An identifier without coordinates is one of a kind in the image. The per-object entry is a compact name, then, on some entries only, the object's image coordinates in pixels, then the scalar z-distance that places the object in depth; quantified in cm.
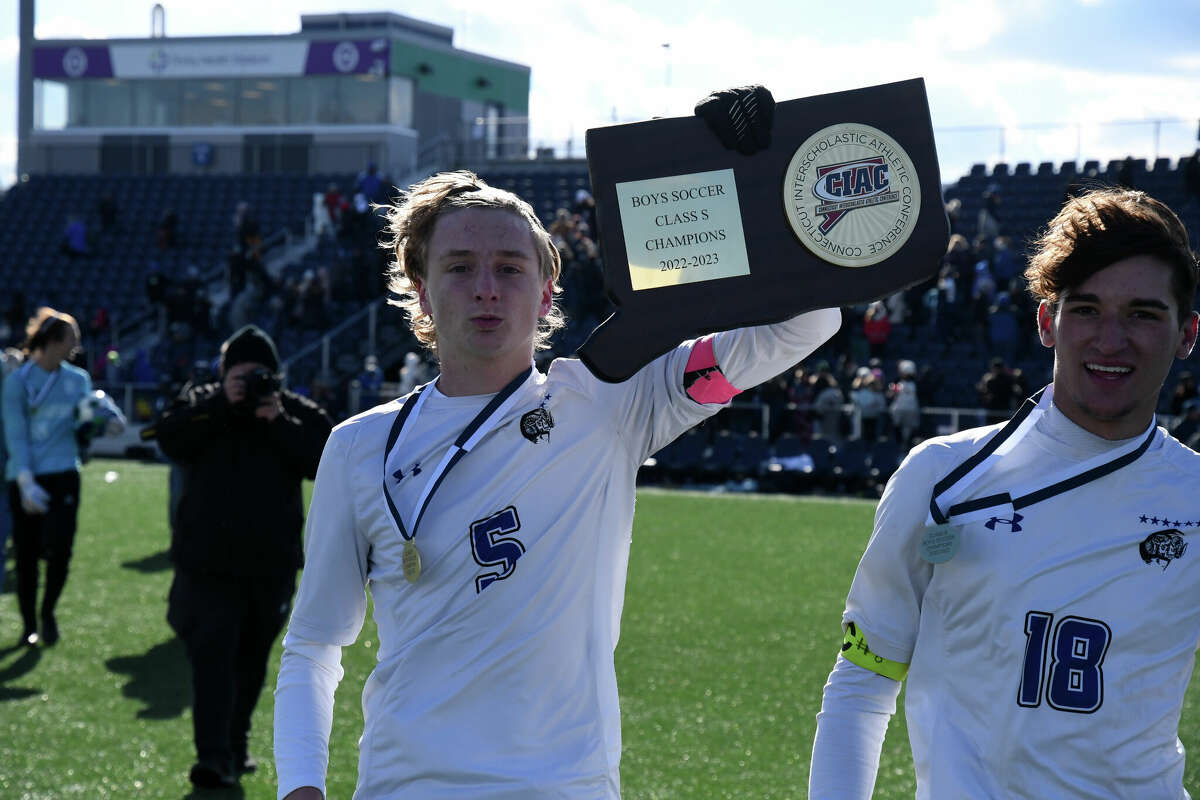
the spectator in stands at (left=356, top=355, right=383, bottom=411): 2220
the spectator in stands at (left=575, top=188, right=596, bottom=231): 2433
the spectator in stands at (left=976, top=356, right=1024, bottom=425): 1784
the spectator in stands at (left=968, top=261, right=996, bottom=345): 2088
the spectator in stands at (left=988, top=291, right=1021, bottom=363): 2041
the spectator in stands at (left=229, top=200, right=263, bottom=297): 2803
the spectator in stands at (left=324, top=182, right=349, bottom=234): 3081
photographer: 564
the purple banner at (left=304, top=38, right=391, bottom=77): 3953
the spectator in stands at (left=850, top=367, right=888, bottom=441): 1878
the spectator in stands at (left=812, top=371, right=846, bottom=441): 1898
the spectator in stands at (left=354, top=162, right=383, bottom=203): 2955
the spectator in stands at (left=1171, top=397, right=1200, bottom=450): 1562
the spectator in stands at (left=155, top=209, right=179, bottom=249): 3291
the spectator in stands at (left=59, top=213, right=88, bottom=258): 3325
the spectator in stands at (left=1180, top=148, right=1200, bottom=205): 2305
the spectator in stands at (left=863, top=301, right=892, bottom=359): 2098
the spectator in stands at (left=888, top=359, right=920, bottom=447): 1864
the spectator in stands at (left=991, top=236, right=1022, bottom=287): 2142
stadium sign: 3969
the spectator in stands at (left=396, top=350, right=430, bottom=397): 2125
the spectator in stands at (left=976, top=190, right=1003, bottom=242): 2322
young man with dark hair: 237
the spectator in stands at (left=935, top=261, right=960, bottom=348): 2131
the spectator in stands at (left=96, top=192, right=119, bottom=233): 3441
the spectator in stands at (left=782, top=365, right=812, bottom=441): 1923
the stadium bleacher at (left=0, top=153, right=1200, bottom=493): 1919
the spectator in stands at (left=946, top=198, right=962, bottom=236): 2331
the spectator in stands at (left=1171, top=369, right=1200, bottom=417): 1647
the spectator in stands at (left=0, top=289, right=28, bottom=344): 2834
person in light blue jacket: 811
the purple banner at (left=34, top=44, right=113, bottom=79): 4156
